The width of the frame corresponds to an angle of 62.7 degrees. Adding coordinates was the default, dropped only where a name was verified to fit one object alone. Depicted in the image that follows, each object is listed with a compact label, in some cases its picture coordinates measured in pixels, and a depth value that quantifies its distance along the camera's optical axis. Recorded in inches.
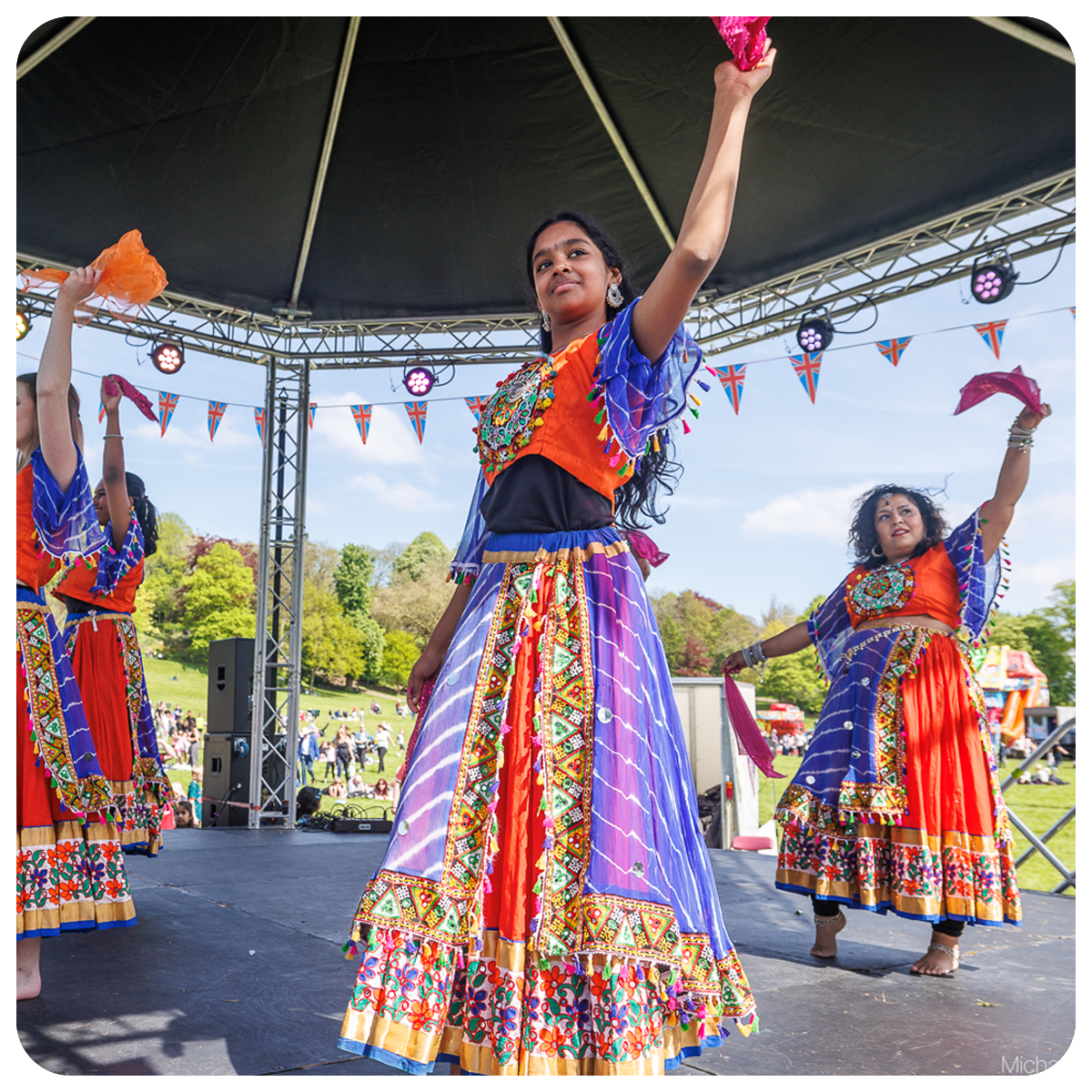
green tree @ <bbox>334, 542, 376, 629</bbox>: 1486.2
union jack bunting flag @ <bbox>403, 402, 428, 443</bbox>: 325.7
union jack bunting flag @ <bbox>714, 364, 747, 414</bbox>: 286.4
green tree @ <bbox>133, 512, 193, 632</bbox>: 1178.6
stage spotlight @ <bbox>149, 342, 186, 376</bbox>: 276.2
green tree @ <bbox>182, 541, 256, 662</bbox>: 1223.5
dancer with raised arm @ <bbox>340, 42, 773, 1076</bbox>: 54.3
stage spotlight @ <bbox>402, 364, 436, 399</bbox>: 295.4
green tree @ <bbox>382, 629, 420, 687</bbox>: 1315.2
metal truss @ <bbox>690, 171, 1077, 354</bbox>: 210.1
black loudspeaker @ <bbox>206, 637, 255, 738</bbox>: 309.6
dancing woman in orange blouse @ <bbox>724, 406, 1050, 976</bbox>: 117.8
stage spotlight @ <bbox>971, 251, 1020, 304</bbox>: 219.1
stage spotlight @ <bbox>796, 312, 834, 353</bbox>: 251.4
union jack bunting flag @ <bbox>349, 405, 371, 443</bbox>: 344.8
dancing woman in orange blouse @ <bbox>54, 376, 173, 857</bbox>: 154.3
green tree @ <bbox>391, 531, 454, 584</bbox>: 1572.3
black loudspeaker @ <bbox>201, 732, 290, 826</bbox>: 294.4
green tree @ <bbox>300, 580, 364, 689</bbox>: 1226.0
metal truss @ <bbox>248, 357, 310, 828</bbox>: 287.6
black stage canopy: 181.8
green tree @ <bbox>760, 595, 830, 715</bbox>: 1385.3
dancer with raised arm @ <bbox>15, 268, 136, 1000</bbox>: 87.6
